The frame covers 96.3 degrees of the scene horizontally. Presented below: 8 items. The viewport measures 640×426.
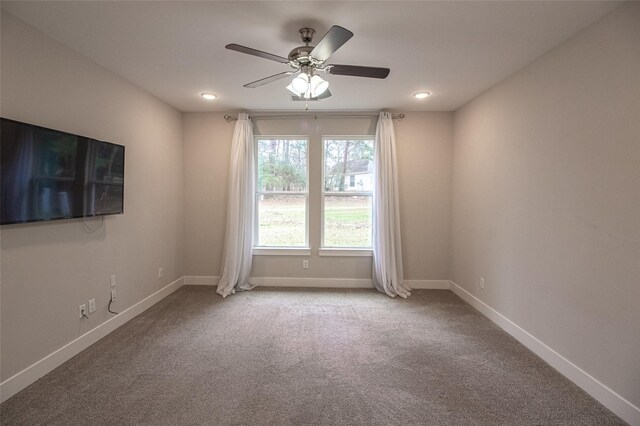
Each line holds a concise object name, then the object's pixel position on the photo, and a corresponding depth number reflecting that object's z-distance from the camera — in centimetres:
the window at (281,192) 420
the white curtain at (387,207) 392
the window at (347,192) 418
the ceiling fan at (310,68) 180
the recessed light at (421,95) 332
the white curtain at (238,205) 395
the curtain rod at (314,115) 404
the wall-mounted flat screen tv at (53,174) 181
